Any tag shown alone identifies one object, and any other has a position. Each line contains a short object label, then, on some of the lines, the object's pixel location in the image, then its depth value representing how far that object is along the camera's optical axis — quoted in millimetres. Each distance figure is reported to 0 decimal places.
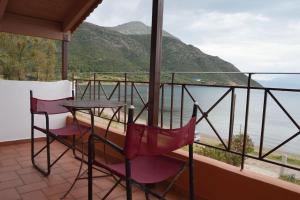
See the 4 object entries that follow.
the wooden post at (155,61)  2387
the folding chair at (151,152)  1356
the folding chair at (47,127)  2789
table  2400
